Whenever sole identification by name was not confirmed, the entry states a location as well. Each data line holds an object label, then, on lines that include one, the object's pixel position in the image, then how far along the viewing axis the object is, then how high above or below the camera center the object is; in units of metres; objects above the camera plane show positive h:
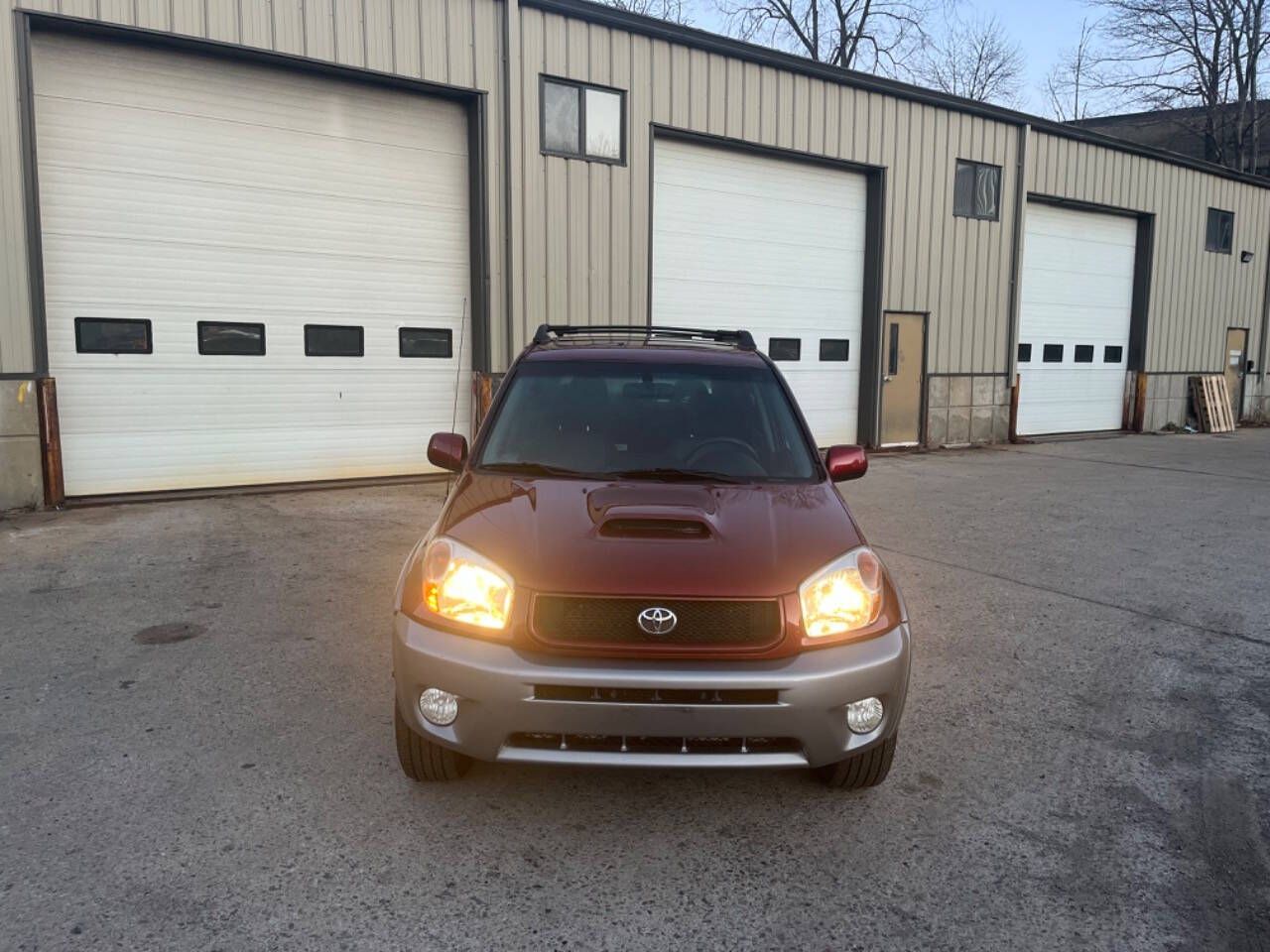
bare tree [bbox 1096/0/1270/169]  29.00 +9.00
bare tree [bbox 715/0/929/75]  31.19 +10.67
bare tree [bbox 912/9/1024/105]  36.00 +10.52
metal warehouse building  8.74 +1.37
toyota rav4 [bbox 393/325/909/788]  2.72 -0.93
